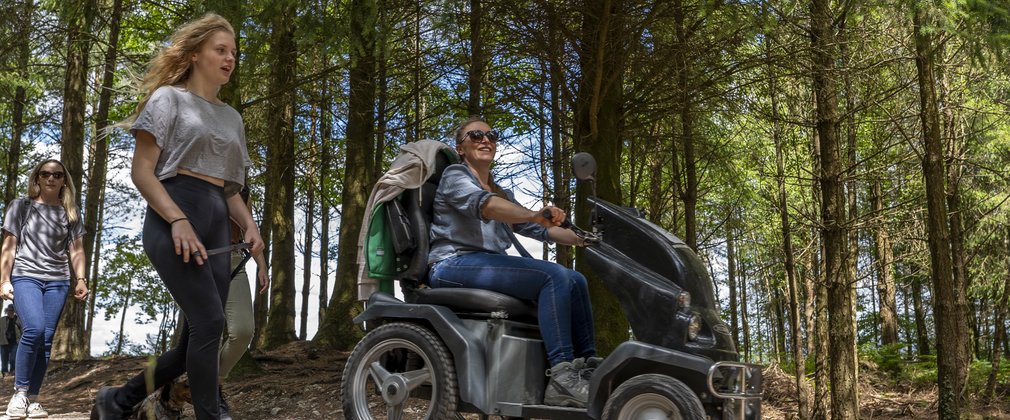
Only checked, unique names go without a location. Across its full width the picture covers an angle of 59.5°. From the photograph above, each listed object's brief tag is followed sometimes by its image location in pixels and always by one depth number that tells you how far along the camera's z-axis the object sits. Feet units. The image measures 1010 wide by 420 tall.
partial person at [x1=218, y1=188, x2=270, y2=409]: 15.17
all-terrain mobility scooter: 11.76
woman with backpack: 19.70
